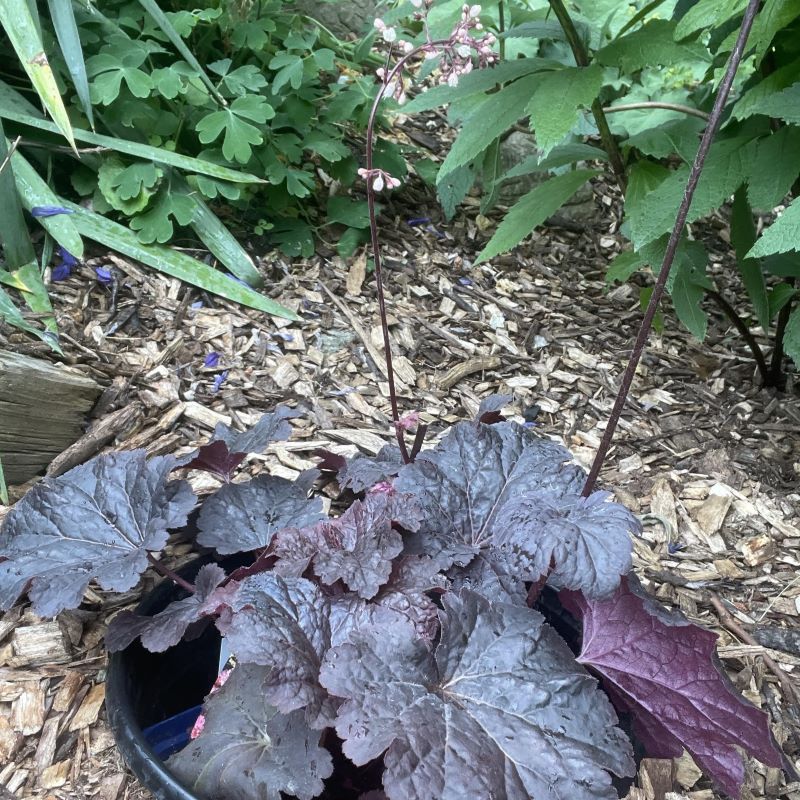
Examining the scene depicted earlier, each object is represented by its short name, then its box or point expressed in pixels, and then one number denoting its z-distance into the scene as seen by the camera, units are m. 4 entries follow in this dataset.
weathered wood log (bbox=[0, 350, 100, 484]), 0.62
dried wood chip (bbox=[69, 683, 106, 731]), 0.52
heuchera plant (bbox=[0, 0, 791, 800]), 0.35
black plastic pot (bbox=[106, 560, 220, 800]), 0.38
